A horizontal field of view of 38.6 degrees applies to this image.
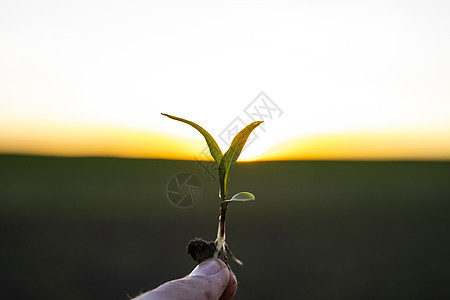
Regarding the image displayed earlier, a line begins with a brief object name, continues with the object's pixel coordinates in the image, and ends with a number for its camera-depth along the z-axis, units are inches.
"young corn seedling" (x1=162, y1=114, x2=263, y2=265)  12.4
